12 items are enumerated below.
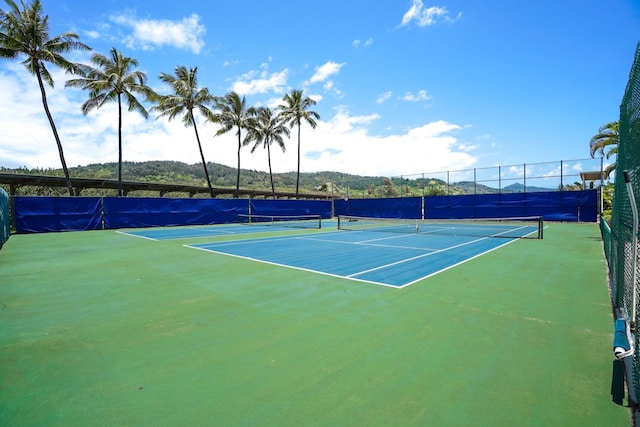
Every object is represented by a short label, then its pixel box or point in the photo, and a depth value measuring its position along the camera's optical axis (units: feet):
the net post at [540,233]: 45.46
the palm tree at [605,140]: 53.06
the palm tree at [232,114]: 113.19
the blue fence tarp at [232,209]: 62.39
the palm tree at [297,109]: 125.49
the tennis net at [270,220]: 87.11
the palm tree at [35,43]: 65.87
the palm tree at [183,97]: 99.14
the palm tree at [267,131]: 129.70
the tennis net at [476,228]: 52.26
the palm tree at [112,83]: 81.30
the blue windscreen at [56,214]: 59.57
